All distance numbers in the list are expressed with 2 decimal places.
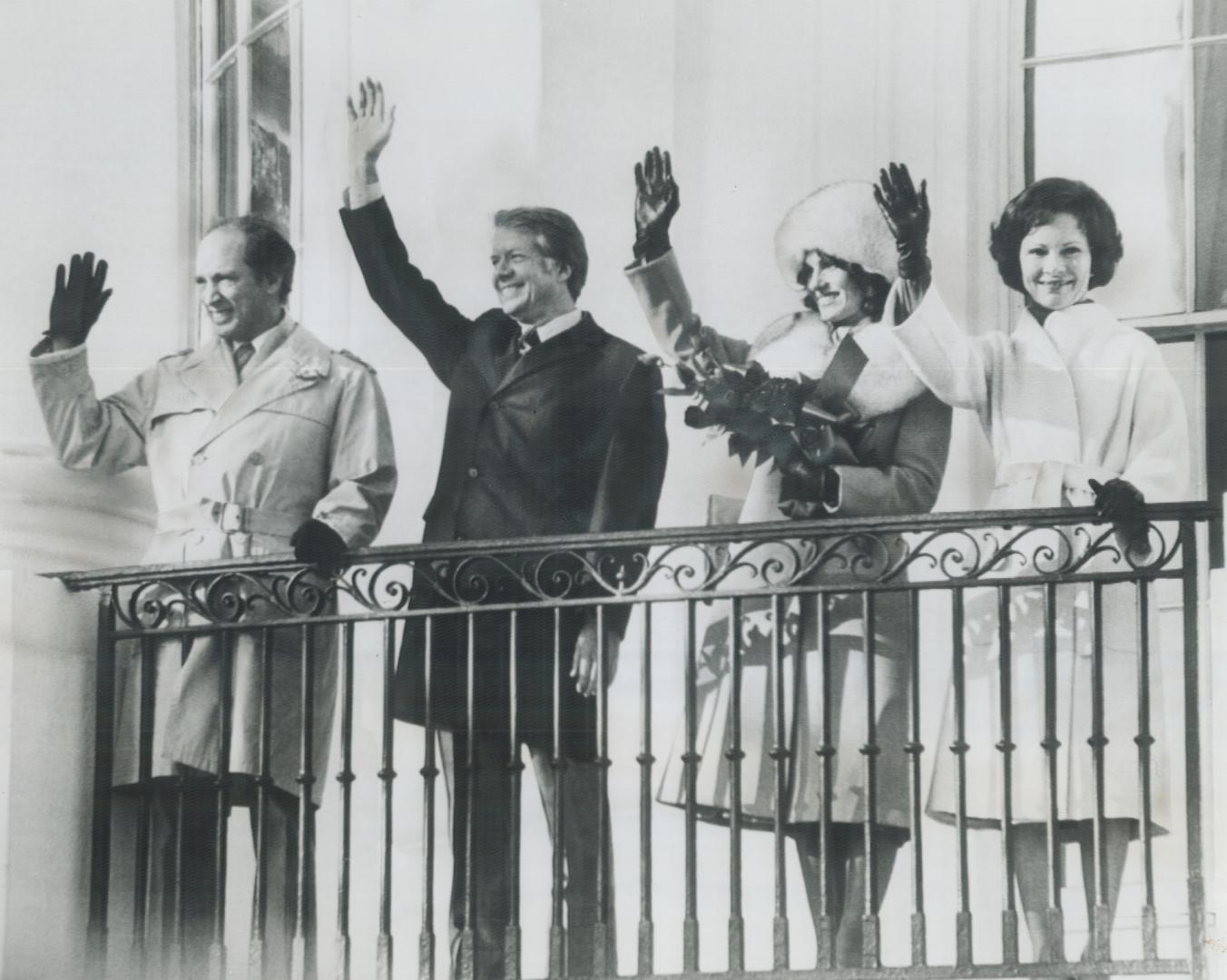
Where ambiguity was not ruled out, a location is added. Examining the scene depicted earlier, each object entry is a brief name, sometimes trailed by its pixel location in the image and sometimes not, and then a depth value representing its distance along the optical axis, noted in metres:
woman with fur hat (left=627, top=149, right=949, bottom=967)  10.20
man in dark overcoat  10.41
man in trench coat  10.70
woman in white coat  10.05
